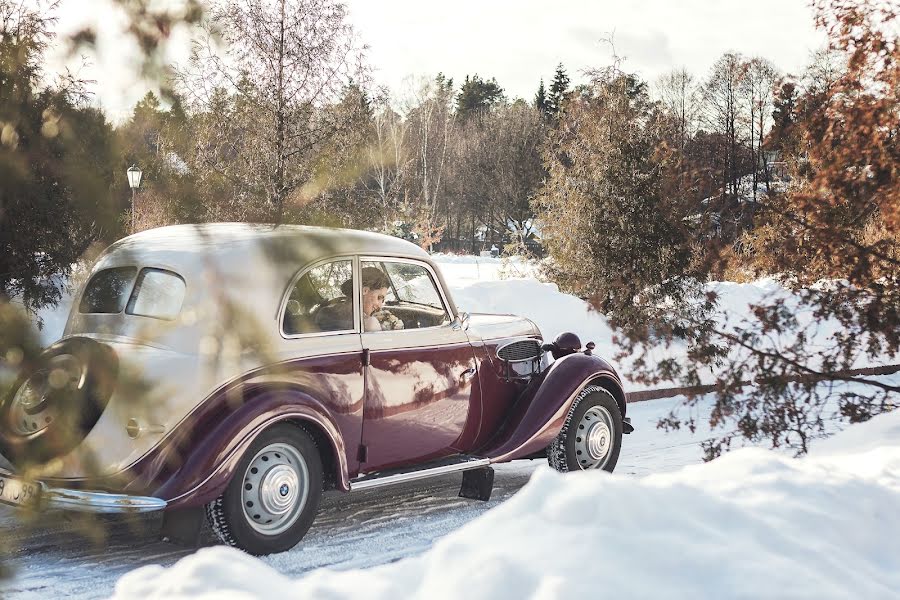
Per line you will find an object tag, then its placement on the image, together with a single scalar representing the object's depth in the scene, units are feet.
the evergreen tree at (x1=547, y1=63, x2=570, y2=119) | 216.54
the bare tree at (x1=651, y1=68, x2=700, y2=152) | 175.83
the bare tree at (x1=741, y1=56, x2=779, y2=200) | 141.79
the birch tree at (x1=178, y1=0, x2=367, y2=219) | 33.86
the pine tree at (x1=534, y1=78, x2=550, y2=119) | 233.96
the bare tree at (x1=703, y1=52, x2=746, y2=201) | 154.30
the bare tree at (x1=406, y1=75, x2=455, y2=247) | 156.15
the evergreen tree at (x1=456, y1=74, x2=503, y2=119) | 252.62
